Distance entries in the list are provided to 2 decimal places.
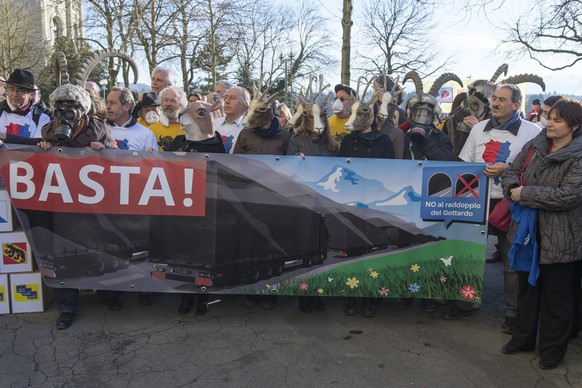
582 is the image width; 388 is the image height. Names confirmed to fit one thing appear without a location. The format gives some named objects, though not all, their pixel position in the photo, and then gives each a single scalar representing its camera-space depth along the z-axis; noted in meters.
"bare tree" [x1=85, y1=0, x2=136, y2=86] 19.42
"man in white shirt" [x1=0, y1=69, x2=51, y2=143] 5.10
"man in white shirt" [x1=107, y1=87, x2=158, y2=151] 5.04
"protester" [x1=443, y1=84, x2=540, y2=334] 4.45
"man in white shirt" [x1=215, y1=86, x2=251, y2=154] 5.55
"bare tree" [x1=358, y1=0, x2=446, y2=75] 24.27
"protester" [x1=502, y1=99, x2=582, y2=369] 3.61
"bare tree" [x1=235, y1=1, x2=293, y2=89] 28.76
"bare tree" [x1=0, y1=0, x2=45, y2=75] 26.48
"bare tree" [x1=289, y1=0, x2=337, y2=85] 34.22
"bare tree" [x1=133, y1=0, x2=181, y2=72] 19.31
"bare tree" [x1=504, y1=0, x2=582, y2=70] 11.95
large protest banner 4.34
